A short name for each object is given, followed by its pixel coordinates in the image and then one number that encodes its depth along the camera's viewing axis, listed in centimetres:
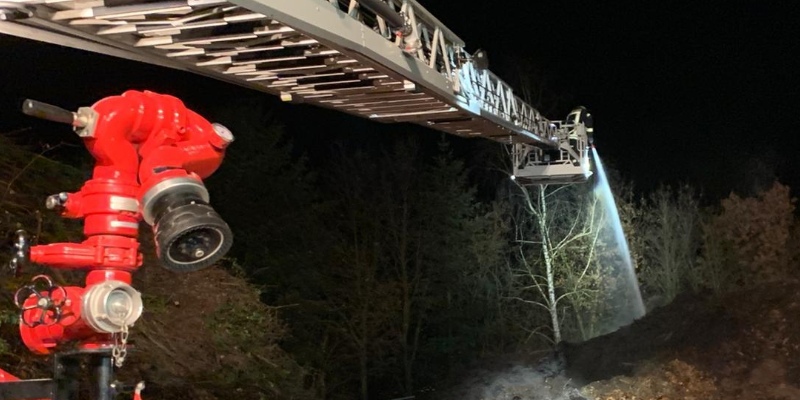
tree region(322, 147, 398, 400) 2094
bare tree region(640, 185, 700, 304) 2120
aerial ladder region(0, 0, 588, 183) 303
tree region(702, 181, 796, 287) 1966
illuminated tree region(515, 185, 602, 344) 1969
